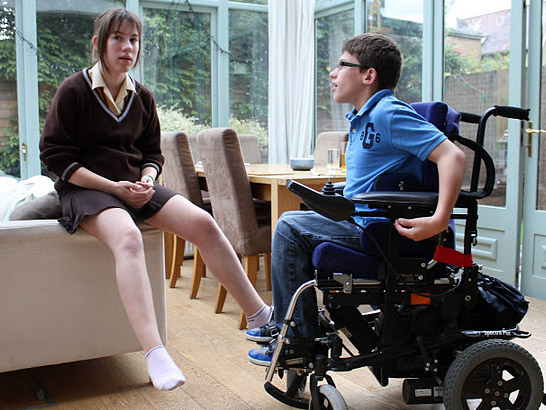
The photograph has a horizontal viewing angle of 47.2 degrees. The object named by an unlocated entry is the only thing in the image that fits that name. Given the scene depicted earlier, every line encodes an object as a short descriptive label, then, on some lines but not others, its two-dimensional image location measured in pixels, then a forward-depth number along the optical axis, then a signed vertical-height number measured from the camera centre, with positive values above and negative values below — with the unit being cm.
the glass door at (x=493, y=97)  359 +32
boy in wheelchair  161 -2
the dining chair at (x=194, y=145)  456 +4
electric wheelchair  163 -45
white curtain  538 +64
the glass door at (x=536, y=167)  347 -10
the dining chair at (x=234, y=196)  292 -22
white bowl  348 -9
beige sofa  199 -49
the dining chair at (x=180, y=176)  347 -15
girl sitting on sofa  210 -5
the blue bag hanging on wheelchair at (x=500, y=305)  174 -43
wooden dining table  294 -16
